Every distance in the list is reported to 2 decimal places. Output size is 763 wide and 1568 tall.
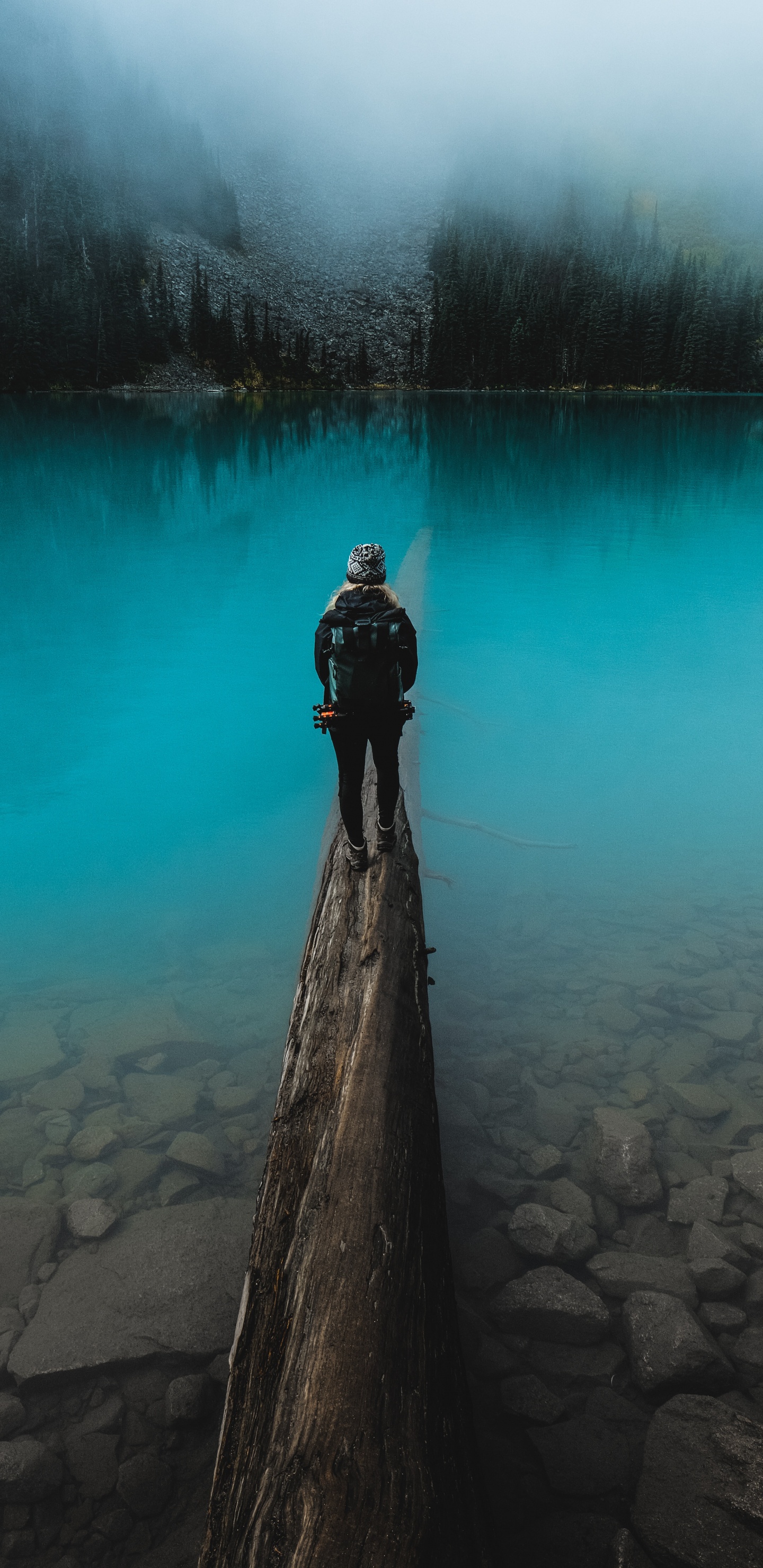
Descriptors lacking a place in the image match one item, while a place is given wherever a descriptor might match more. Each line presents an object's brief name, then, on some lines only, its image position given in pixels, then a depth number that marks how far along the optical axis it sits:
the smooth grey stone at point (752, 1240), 4.45
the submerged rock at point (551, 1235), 4.41
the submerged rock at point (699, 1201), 4.66
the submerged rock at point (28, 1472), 3.49
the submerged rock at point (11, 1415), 3.75
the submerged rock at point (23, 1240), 4.39
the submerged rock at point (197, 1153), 5.12
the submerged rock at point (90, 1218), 4.64
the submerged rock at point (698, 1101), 5.43
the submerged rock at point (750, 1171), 4.82
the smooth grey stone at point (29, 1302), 4.20
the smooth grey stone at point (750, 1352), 3.86
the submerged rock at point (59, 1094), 5.59
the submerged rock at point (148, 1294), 4.02
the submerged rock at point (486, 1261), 4.33
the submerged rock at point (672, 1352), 3.75
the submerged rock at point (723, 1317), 4.03
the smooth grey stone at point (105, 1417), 3.75
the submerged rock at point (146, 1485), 3.46
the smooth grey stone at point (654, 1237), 4.48
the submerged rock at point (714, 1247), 4.32
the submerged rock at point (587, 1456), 3.45
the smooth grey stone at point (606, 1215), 4.64
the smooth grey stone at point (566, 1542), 3.18
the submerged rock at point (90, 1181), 4.95
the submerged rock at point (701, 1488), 2.97
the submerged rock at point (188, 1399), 3.74
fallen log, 2.40
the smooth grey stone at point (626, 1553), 3.00
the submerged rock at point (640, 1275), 4.21
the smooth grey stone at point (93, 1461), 3.54
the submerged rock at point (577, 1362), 3.87
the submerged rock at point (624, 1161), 4.80
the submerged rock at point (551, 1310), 4.03
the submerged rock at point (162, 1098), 5.53
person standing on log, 5.23
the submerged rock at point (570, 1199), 4.72
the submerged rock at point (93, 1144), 5.19
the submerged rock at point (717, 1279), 4.19
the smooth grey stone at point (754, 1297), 4.13
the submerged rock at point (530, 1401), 3.71
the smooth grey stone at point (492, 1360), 3.91
